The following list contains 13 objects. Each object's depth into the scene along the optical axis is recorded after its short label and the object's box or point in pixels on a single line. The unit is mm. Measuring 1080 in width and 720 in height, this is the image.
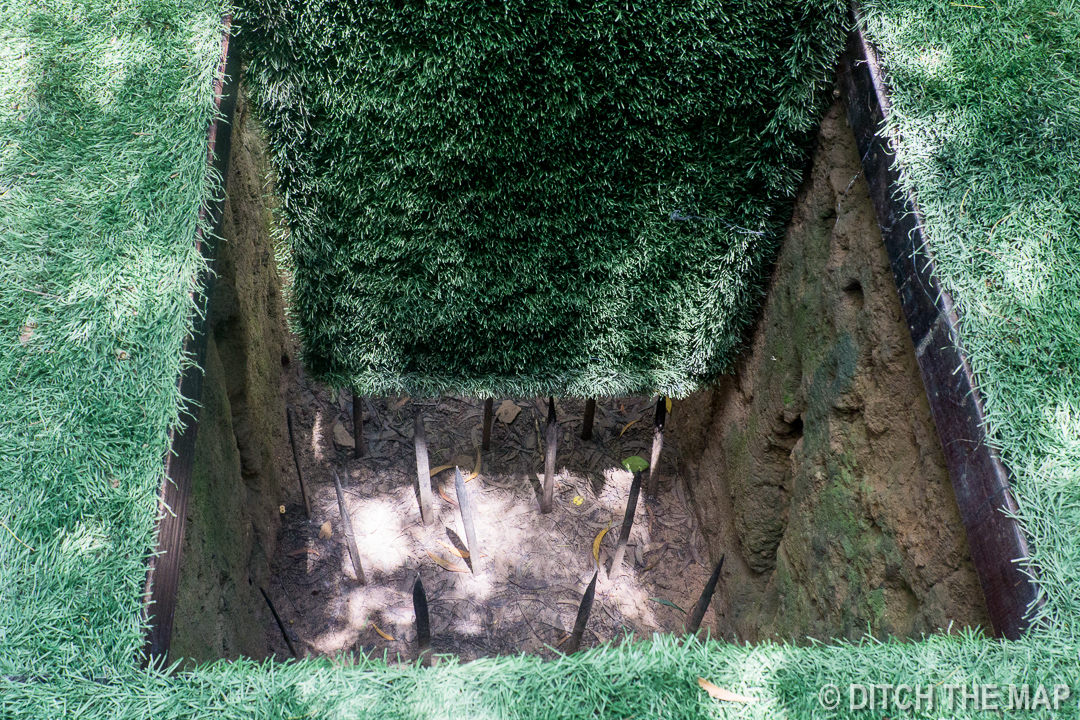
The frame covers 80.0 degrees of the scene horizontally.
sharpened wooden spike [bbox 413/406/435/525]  2680
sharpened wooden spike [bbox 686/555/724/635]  2285
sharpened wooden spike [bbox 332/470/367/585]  2592
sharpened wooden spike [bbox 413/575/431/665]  2054
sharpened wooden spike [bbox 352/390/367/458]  3023
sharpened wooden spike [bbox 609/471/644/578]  2605
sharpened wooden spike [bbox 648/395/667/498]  2826
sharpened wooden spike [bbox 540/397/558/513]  2773
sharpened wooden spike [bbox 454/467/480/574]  2586
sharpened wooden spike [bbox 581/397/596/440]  3176
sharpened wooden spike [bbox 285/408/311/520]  2850
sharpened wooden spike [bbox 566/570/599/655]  2186
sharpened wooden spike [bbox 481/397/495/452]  2988
